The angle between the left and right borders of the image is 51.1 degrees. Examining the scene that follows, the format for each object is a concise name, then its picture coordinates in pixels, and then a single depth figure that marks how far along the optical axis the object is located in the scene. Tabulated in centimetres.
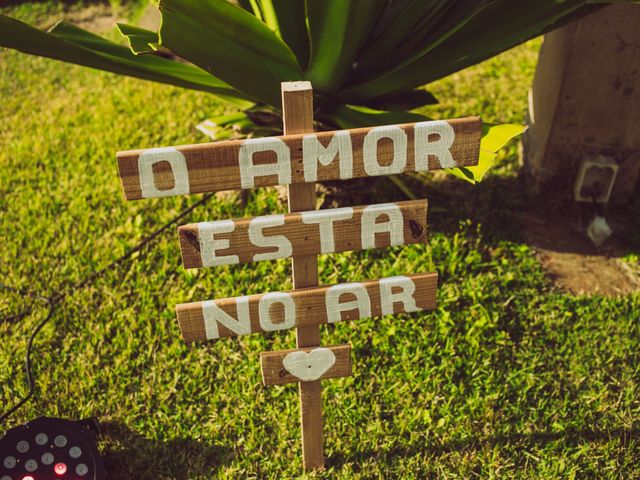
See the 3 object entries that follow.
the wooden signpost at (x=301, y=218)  168
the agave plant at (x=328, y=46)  206
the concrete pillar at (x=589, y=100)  279
